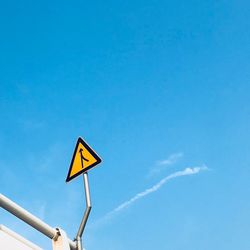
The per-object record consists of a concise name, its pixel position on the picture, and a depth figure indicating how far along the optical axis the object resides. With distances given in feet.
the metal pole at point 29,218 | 13.30
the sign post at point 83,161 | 16.67
